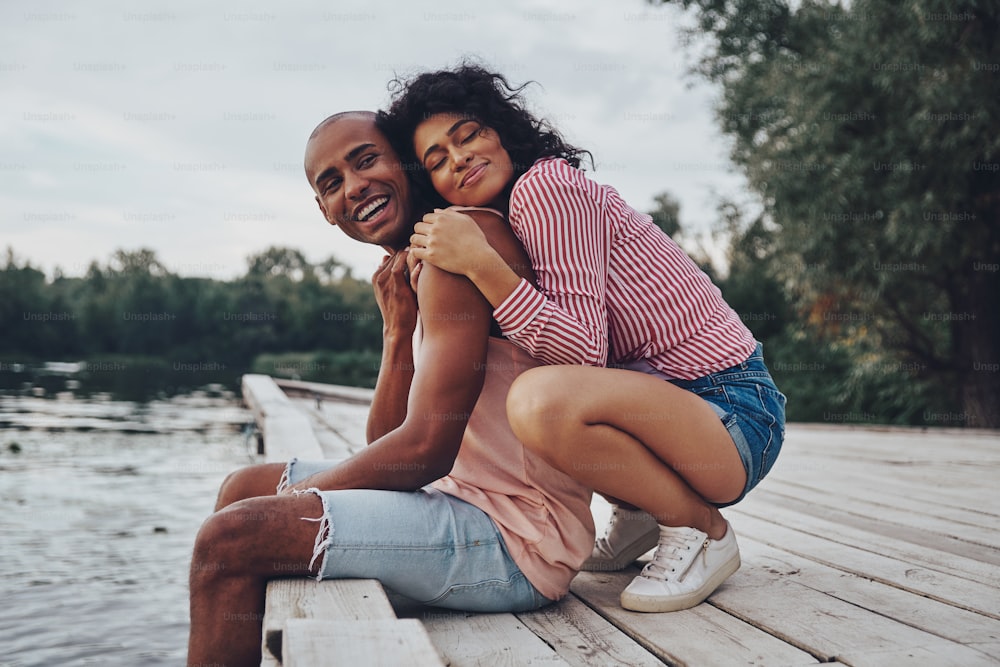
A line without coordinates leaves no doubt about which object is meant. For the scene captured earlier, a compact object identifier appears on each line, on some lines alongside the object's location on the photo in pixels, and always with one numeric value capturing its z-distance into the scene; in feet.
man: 5.22
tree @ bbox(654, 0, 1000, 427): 24.94
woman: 5.58
